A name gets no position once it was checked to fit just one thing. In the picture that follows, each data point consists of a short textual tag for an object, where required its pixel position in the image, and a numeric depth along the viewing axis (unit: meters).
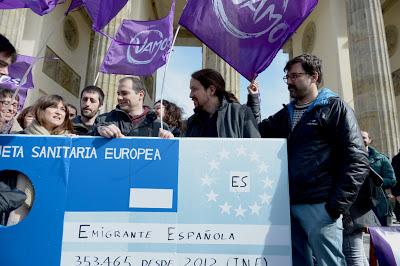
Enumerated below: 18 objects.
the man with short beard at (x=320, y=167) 2.30
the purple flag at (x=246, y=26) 2.92
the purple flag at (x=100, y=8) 3.69
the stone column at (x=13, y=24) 8.99
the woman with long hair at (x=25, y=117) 4.04
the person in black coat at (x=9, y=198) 2.01
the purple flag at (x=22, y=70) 4.84
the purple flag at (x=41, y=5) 3.13
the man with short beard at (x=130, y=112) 3.11
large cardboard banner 2.15
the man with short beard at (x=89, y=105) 3.77
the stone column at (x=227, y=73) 11.33
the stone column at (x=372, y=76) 10.84
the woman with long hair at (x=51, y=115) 2.77
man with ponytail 2.71
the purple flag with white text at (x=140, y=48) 4.13
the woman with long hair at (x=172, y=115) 4.05
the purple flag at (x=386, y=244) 2.36
